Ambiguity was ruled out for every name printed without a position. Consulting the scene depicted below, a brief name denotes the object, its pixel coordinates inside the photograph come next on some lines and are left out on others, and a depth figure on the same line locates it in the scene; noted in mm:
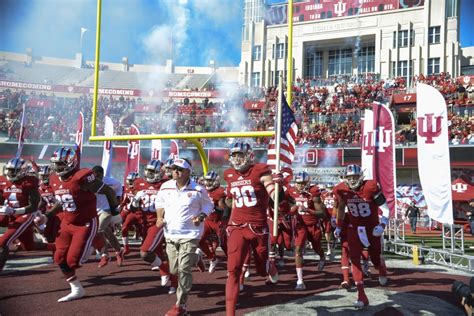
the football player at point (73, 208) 6188
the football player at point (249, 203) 5547
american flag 6910
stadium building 34094
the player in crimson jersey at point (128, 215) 9789
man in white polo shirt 5660
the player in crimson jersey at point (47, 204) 9164
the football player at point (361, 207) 6645
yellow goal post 9789
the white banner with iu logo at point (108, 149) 13912
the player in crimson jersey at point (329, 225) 11076
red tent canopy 18203
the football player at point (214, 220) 8531
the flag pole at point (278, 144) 5600
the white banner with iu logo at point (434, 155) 9086
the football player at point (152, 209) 6770
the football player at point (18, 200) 6823
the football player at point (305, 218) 7891
